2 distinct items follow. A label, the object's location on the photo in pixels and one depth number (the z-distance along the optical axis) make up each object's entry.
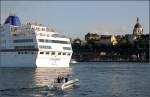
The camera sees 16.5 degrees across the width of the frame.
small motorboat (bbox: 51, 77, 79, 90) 48.53
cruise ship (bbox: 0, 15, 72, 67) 105.25
